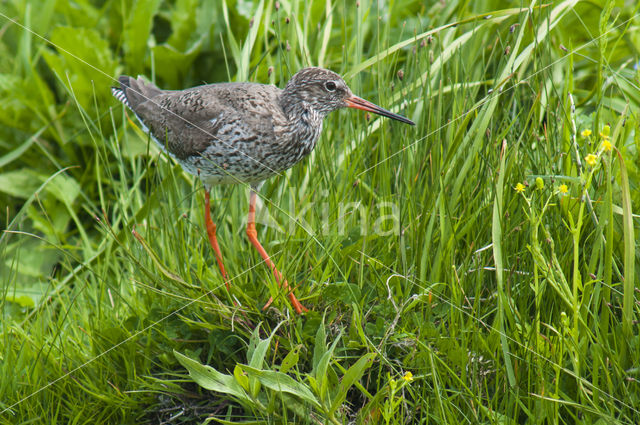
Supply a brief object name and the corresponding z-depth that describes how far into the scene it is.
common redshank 5.90
